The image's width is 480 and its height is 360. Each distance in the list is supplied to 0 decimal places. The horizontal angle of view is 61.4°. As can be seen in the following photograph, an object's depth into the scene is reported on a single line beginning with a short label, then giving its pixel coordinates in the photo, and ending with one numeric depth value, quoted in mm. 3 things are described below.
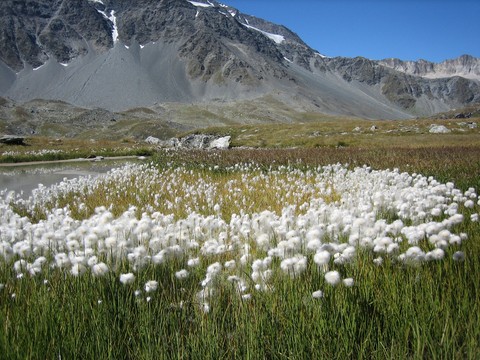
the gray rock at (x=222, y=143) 44488
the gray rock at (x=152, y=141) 70125
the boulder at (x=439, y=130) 43531
